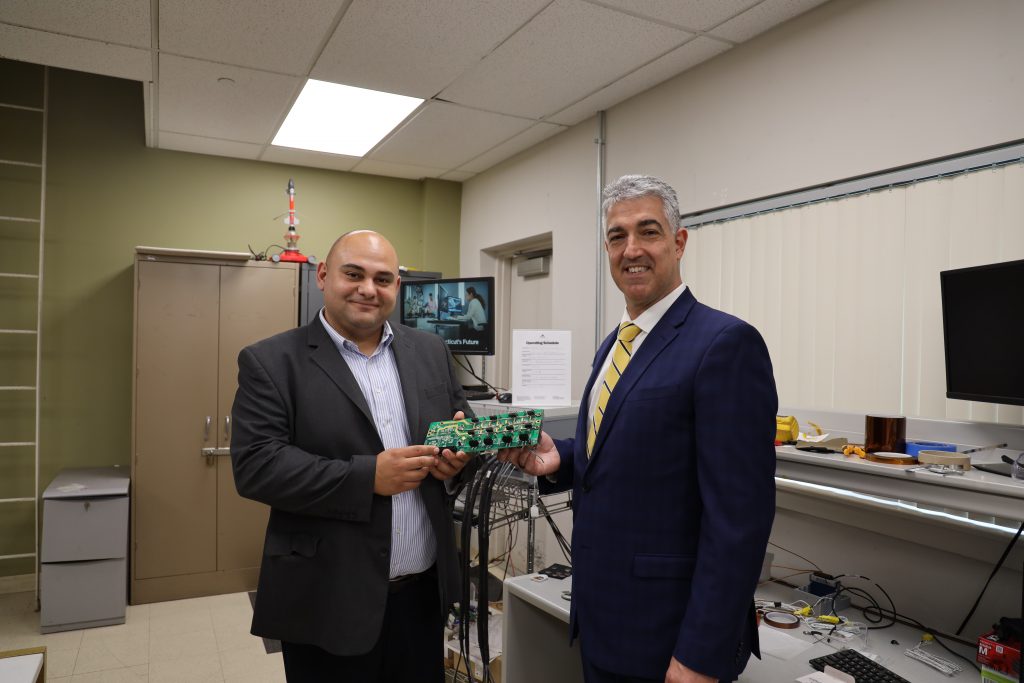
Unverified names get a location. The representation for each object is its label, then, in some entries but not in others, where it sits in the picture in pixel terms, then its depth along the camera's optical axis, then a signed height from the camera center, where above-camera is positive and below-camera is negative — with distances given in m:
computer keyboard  1.63 -0.81
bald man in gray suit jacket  1.45 -0.30
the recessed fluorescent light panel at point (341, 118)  3.55 +1.38
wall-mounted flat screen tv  3.78 +0.24
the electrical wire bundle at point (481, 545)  1.65 -0.52
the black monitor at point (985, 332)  1.66 +0.07
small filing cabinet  3.42 -1.13
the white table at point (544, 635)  1.96 -0.95
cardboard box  1.55 -0.73
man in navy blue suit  1.18 -0.24
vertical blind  2.07 +0.28
